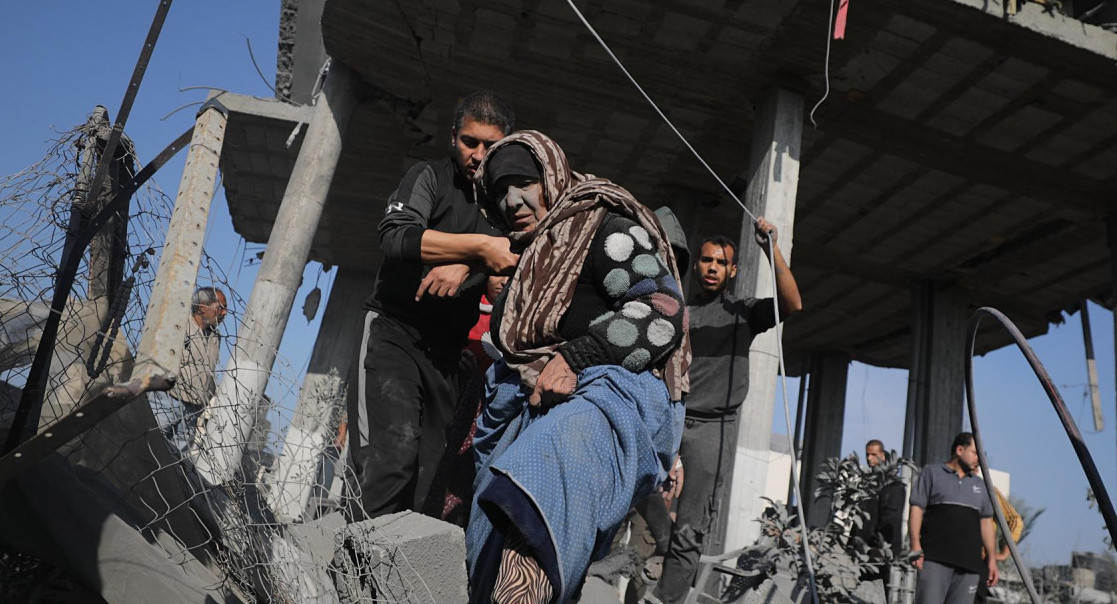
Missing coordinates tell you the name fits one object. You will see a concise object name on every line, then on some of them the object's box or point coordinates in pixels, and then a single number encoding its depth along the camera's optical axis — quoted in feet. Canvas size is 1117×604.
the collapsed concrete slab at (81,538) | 7.95
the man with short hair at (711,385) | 15.23
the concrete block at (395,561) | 8.52
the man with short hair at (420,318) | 10.25
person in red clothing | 10.87
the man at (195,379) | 9.62
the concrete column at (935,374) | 45.60
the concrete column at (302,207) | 33.28
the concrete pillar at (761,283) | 26.61
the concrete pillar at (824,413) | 64.75
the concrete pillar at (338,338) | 55.72
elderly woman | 6.57
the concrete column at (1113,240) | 35.65
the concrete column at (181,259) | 6.98
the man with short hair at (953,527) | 21.08
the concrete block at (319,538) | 9.59
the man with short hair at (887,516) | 28.17
